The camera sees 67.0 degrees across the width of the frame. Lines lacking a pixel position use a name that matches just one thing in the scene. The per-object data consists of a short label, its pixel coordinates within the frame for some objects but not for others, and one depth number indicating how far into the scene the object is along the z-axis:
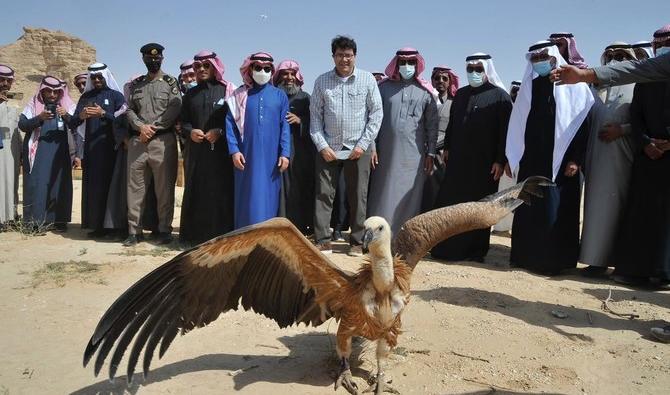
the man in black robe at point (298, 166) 6.74
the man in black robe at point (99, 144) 7.17
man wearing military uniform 6.53
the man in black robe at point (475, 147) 6.17
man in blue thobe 6.03
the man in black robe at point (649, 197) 5.16
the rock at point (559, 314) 4.39
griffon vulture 2.83
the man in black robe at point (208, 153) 6.38
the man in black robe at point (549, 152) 5.62
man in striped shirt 6.07
